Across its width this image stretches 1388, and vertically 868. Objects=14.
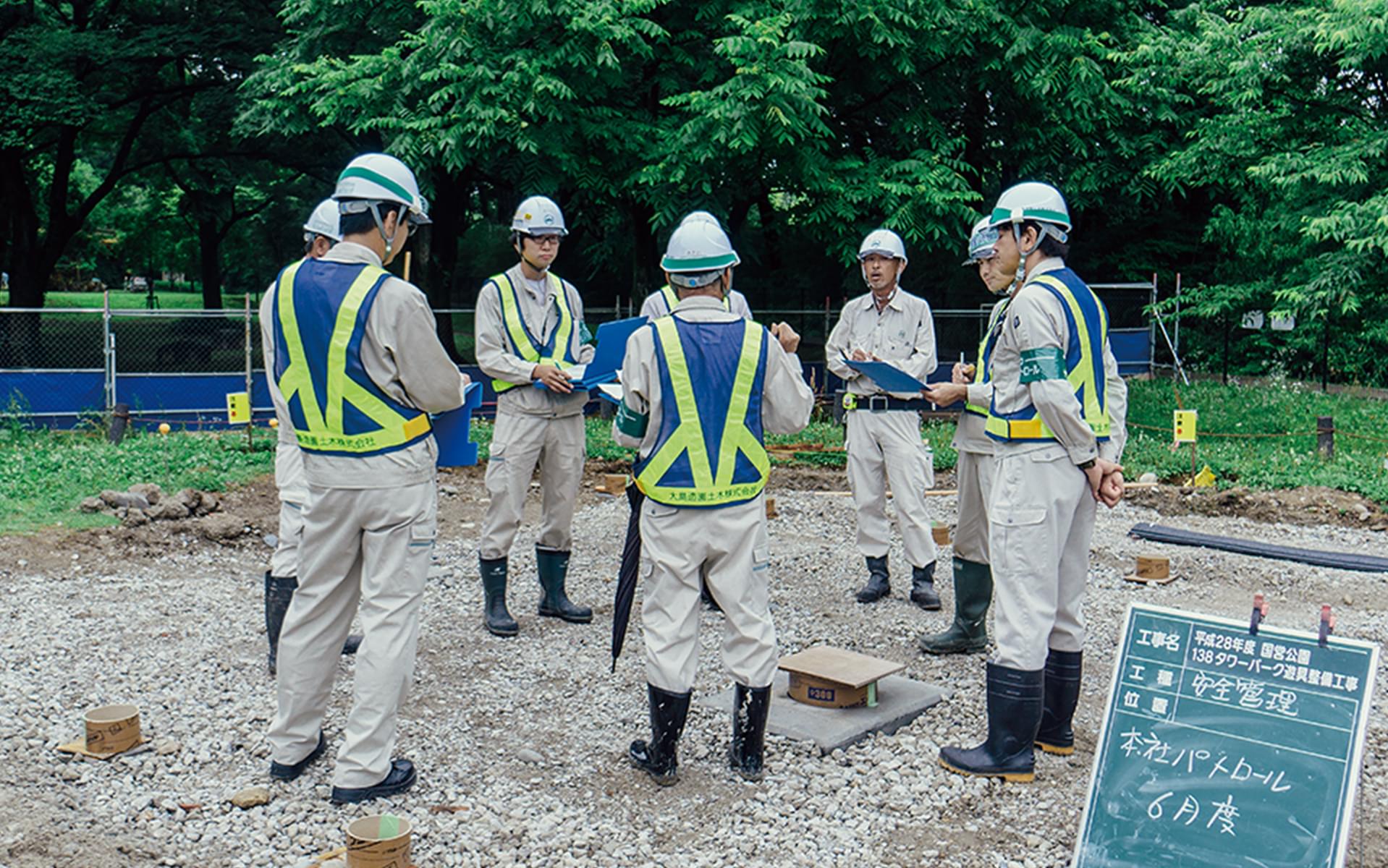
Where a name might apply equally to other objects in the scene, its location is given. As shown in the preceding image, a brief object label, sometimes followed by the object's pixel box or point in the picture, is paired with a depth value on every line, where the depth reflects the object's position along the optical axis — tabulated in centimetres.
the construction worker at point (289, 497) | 527
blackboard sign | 332
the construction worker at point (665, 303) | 675
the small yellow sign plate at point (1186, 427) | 1098
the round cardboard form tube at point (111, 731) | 463
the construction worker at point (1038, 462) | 438
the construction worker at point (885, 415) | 708
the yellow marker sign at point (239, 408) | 1191
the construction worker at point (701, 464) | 438
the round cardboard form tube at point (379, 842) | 358
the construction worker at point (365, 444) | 418
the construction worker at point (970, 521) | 595
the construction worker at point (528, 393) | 636
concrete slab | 490
